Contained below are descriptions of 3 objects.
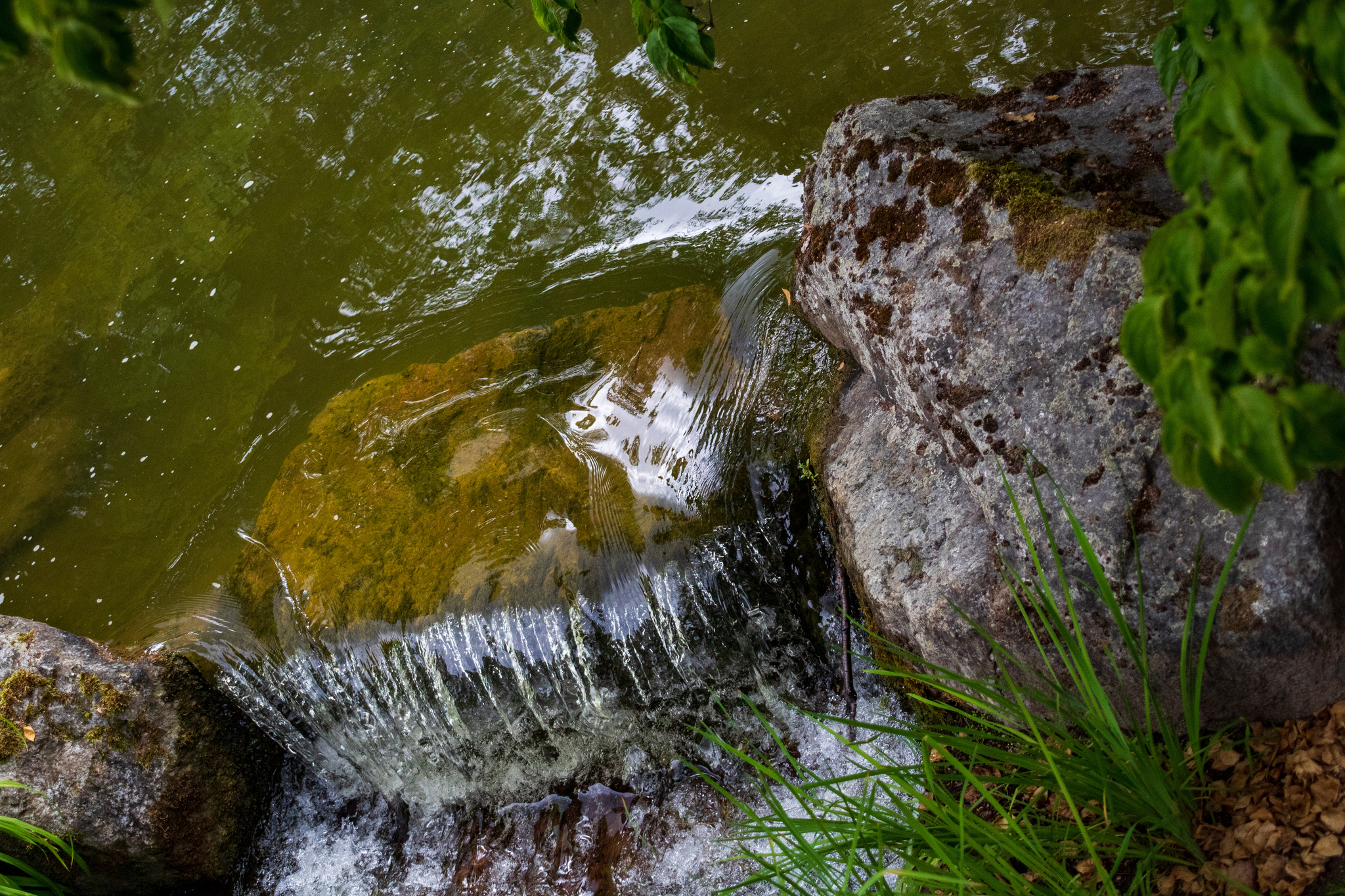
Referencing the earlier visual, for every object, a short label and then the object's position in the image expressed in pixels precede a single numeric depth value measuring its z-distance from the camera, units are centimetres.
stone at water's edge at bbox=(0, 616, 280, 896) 332
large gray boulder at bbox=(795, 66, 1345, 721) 186
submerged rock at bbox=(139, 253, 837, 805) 306
